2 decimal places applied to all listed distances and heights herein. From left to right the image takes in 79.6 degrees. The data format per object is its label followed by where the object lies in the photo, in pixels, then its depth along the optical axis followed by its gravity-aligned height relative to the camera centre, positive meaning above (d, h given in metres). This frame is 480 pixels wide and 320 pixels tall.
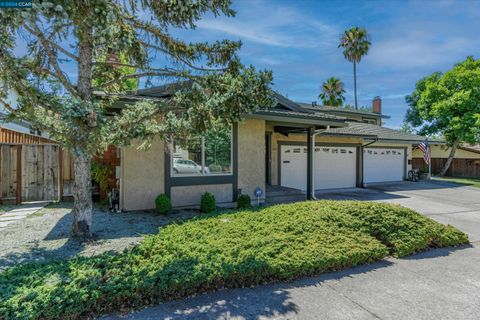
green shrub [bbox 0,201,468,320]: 3.19 -1.39
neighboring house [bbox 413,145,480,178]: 23.25 -0.04
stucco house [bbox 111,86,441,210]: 8.30 -0.02
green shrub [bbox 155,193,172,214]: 7.90 -1.20
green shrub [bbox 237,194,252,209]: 8.89 -1.28
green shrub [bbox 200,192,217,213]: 8.36 -1.24
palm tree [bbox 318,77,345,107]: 32.16 +7.73
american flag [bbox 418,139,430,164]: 18.28 +0.67
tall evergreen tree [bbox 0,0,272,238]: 4.32 +1.60
